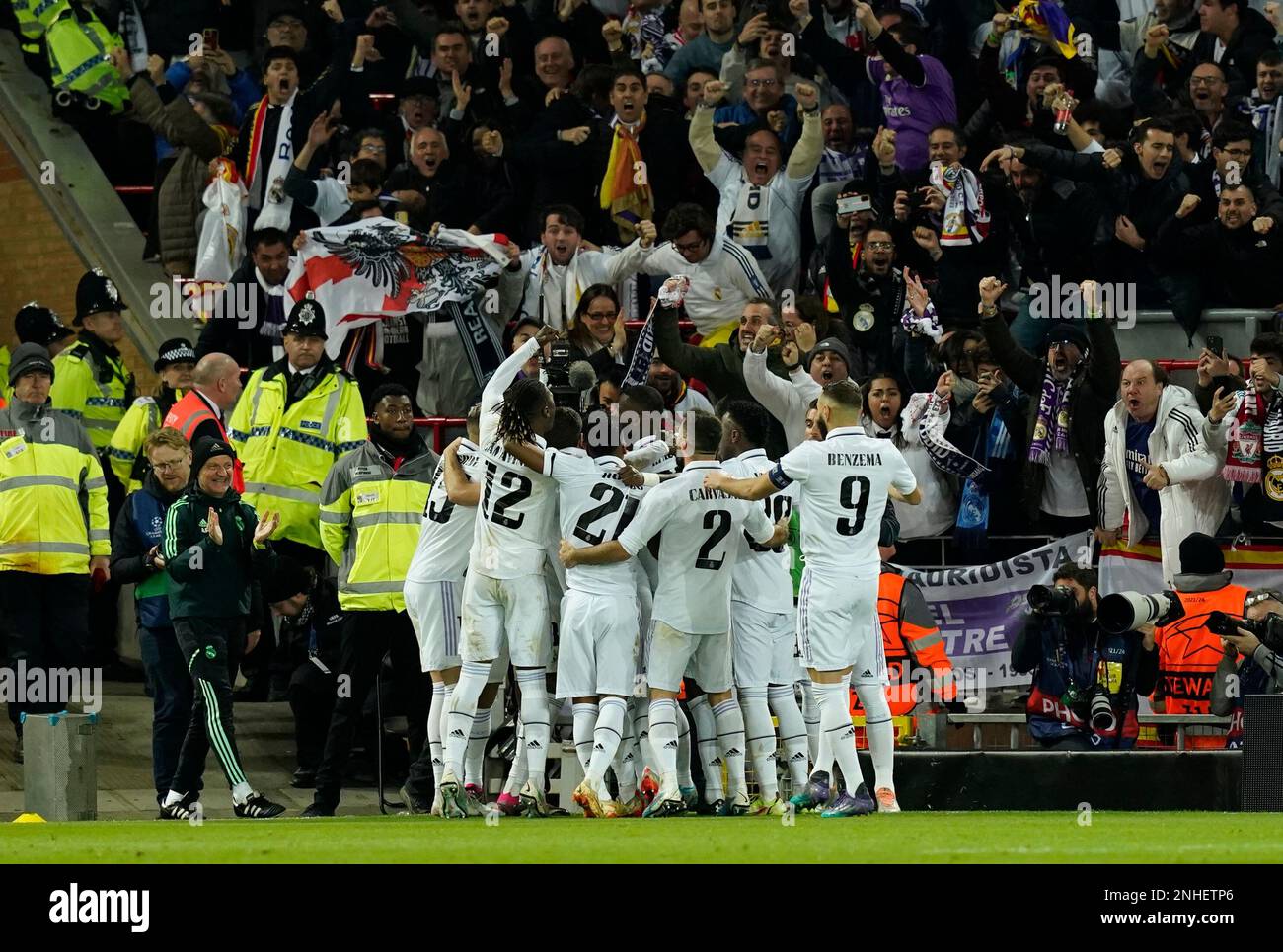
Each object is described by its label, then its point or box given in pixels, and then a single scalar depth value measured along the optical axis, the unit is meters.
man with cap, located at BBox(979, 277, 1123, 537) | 14.12
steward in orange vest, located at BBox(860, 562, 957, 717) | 13.03
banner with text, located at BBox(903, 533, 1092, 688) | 13.84
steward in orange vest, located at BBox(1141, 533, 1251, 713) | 12.41
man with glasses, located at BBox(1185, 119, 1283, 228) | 15.03
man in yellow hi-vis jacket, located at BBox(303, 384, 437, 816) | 12.44
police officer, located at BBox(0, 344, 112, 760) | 13.25
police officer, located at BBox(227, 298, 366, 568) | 13.85
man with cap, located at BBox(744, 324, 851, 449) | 13.43
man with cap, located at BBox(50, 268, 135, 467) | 15.53
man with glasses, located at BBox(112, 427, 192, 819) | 12.31
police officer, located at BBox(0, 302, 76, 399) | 16.05
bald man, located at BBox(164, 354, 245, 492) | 13.80
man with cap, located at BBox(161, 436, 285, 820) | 11.86
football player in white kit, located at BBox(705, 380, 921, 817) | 10.58
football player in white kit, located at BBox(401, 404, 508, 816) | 11.77
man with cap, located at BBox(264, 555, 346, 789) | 12.96
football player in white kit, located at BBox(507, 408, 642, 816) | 11.35
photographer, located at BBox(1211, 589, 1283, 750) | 11.09
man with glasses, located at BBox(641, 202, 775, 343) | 15.16
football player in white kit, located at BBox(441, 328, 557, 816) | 11.37
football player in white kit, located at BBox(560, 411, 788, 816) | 11.17
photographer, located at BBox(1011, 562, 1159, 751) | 12.17
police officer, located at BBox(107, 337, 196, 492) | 14.95
